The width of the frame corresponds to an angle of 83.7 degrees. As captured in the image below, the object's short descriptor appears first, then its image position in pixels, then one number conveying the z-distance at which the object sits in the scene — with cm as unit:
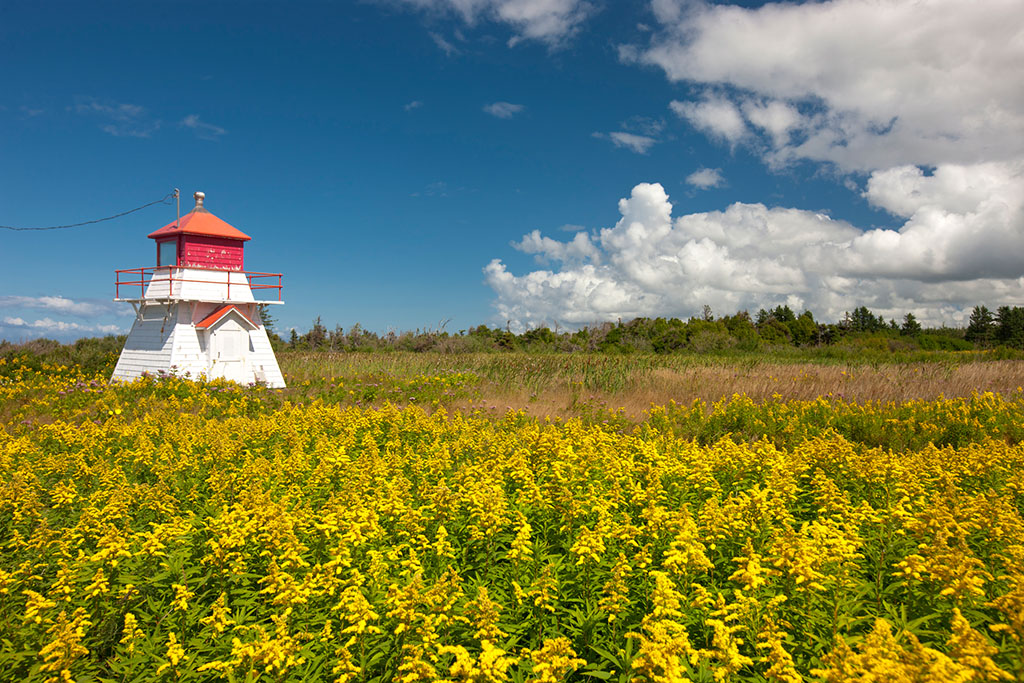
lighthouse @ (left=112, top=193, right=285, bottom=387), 2044
